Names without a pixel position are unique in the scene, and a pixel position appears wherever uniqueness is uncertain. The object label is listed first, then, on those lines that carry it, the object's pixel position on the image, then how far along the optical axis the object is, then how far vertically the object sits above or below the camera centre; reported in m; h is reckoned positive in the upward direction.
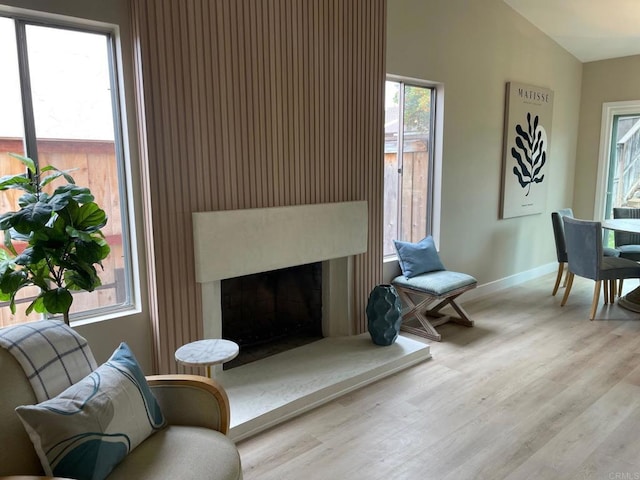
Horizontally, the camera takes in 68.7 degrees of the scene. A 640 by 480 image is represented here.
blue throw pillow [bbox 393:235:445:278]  3.92 -0.71
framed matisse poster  4.93 +0.26
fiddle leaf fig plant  1.95 -0.28
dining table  4.22 -0.50
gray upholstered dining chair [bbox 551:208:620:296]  4.94 -0.75
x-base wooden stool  3.71 -0.95
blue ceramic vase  3.37 -1.01
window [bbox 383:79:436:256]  4.09 +0.11
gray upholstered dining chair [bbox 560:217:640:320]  4.17 -0.80
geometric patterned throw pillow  1.42 -0.79
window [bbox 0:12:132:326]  2.28 +0.29
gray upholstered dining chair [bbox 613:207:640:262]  5.22 -0.71
